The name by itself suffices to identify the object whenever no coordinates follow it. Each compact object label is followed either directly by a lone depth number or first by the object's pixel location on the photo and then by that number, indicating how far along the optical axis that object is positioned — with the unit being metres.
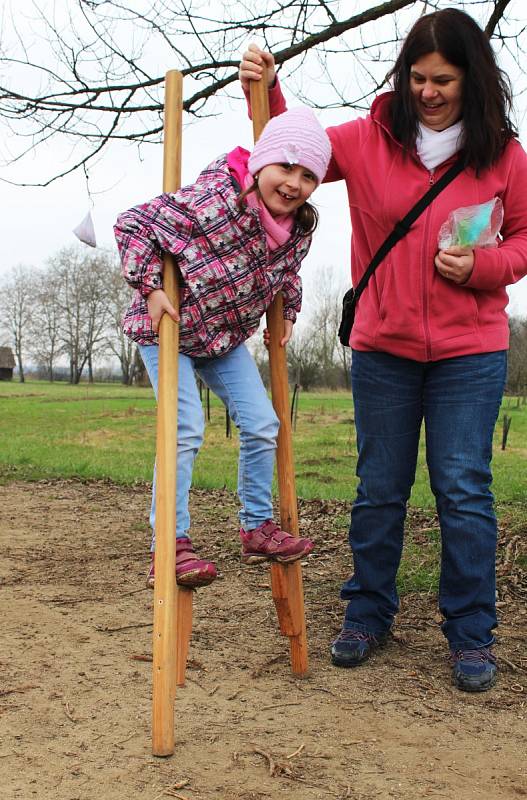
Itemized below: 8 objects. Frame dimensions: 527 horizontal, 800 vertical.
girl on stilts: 3.15
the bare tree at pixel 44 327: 68.31
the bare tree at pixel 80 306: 53.94
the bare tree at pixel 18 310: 73.88
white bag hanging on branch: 3.74
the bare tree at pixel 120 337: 54.53
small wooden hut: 73.81
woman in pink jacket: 3.31
